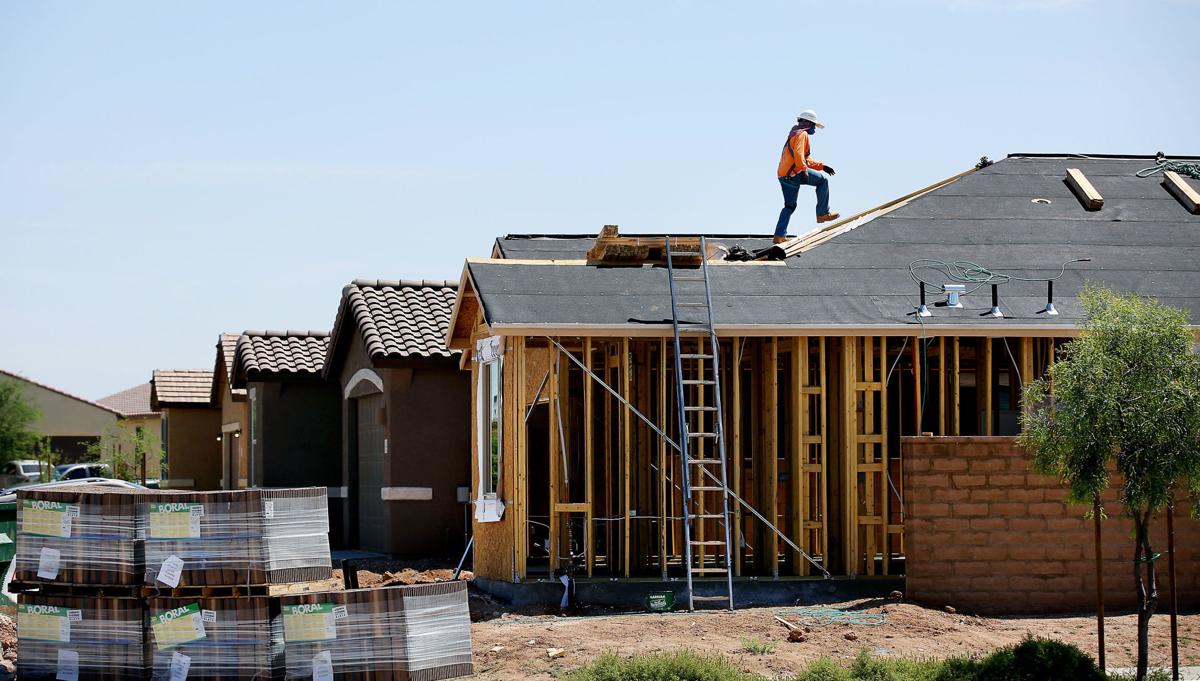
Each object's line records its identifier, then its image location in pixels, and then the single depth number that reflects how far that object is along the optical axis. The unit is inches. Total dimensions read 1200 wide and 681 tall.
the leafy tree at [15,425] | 2427.4
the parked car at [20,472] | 2196.1
